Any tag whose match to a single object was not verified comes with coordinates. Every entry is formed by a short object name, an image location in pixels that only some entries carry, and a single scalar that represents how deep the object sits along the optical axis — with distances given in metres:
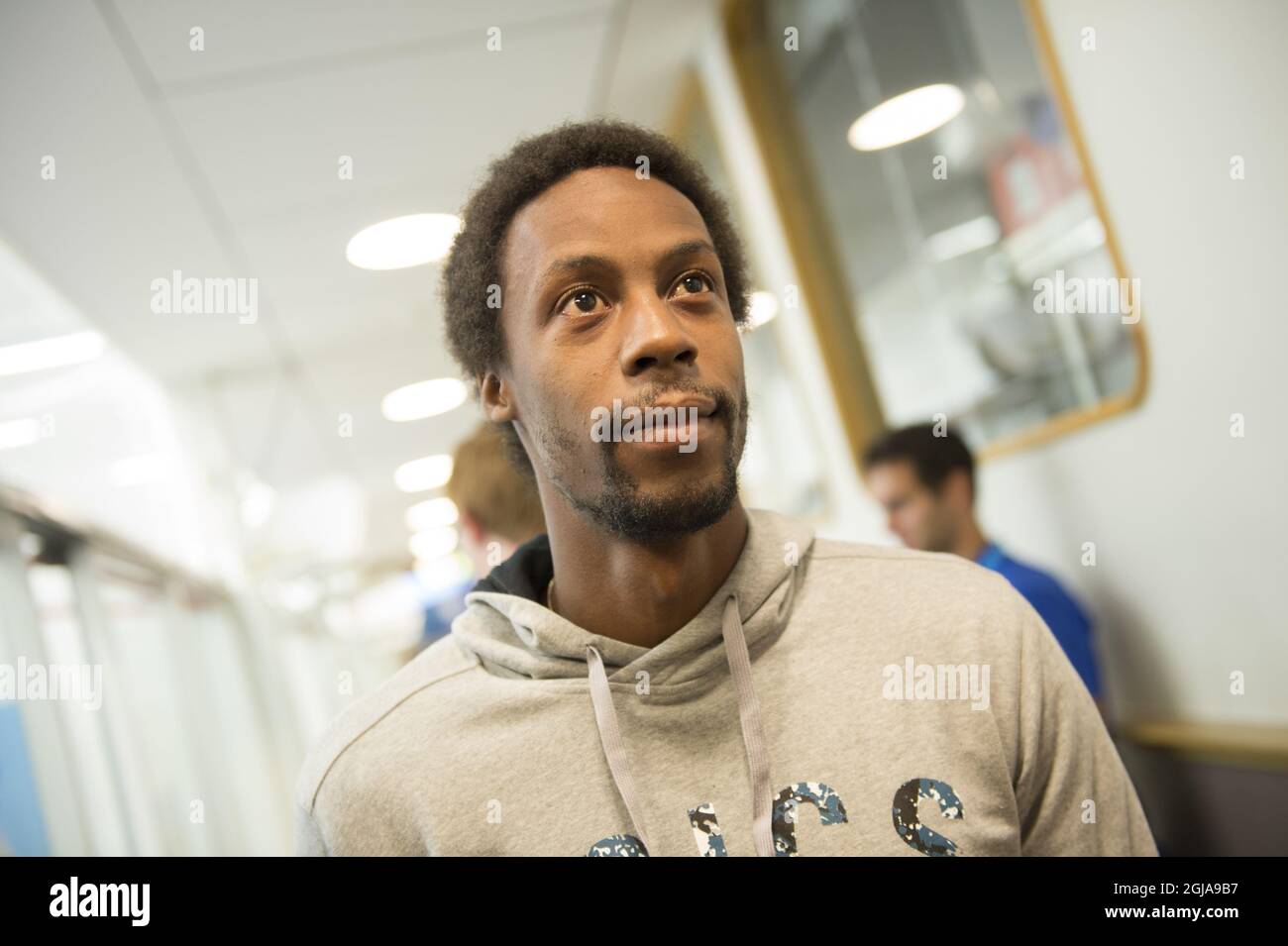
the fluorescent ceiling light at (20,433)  2.30
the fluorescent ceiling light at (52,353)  2.41
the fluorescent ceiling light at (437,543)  3.17
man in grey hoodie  0.73
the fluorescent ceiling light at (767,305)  2.70
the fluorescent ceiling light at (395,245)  2.43
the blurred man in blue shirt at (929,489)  1.97
